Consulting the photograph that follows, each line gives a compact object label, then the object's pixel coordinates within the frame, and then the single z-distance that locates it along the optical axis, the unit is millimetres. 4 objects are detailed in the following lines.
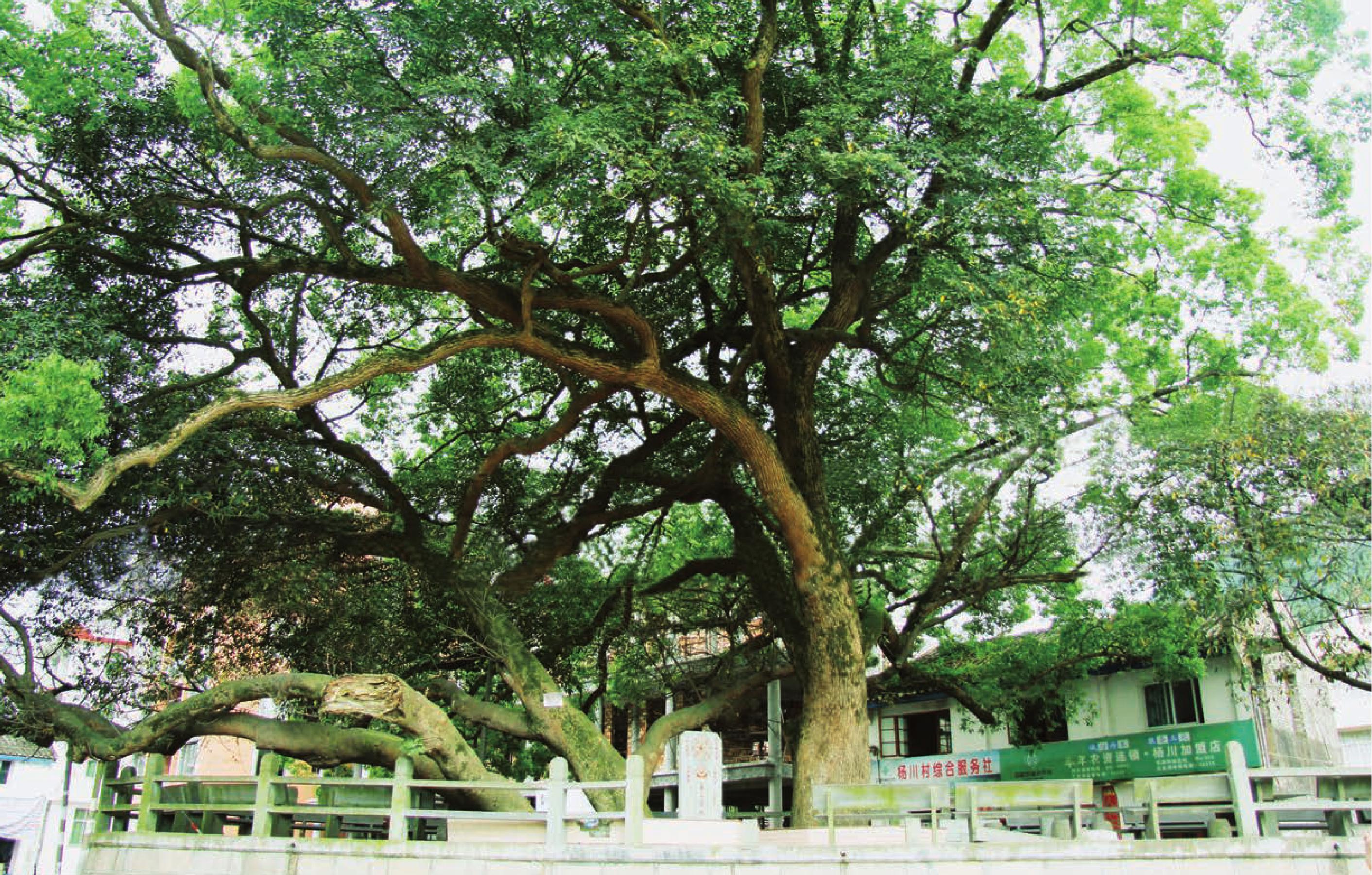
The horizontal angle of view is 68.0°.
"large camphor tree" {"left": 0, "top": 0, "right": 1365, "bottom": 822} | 10906
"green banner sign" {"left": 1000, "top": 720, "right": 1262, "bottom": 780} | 18609
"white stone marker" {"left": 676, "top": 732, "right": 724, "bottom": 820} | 10406
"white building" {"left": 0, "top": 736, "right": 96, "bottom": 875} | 16000
